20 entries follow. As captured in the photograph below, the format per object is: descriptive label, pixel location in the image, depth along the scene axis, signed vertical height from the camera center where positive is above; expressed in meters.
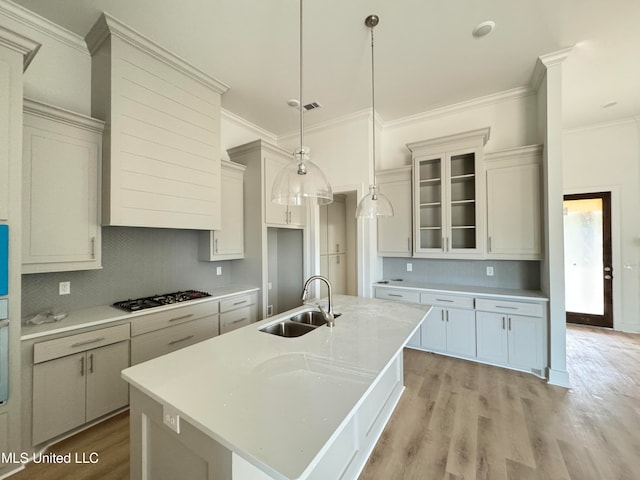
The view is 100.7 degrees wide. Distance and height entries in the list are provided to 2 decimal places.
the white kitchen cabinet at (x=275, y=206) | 3.50 +0.50
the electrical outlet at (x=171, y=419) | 1.02 -0.69
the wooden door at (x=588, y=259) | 4.18 -0.31
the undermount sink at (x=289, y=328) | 2.02 -0.67
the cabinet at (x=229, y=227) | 3.20 +0.19
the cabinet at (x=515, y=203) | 2.97 +0.43
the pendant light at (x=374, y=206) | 2.39 +0.32
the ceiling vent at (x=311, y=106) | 3.50 +1.83
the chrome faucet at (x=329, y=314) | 1.90 -0.52
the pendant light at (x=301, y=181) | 1.67 +0.39
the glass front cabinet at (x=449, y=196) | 3.22 +0.61
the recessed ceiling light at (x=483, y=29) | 2.22 +1.83
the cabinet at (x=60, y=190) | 1.88 +0.41
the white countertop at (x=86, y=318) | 1.83 -0.60
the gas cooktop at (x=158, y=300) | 2.38 -0.57
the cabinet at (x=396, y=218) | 3.69 +0.34
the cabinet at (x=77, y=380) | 1.82 -1.02
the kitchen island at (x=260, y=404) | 0.85 -0.62
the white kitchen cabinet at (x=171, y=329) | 2.30 -0.83
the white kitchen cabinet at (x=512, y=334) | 2.81 -1.03
